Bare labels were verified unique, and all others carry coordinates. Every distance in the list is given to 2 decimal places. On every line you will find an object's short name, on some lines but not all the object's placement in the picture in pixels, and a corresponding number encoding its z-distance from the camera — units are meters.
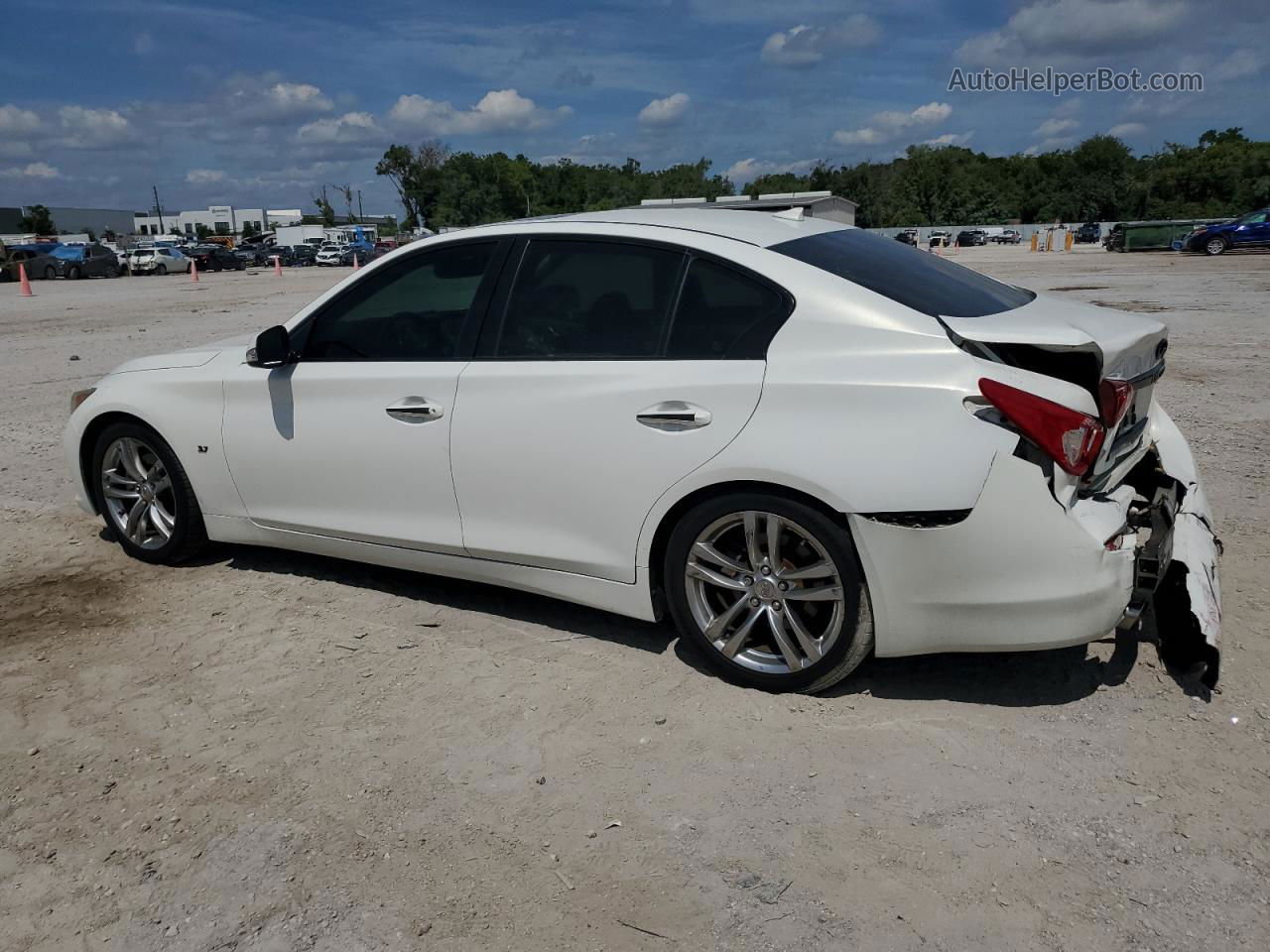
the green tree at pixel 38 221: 111.06
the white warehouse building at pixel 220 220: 151.50
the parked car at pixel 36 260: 41.97
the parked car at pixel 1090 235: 64.81
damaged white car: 3.12
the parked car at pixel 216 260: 55.03
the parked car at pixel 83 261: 42.56
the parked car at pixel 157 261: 47.81
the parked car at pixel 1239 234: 35.62
